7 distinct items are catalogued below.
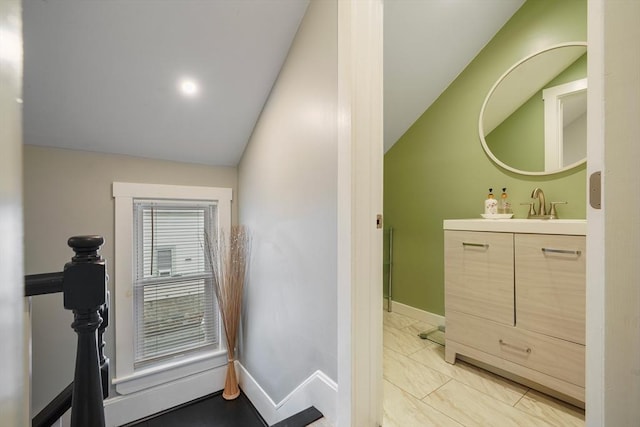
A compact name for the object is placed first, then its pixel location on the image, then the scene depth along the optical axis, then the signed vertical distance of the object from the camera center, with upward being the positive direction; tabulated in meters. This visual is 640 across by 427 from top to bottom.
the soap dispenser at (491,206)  1.81 +0.04
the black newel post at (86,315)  0.64 -0.25
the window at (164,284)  1.91 -0.55
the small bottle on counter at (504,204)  1.84 +0.05
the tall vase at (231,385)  2.12 -1.38
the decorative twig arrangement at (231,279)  2.11 -0.53
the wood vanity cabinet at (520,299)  1.25 -0.47
